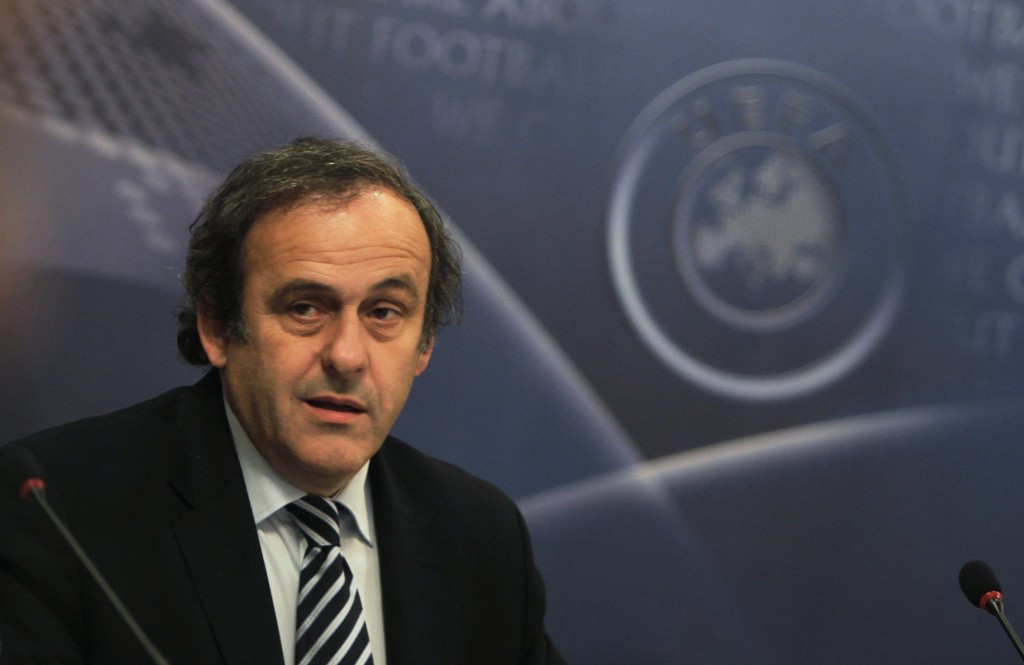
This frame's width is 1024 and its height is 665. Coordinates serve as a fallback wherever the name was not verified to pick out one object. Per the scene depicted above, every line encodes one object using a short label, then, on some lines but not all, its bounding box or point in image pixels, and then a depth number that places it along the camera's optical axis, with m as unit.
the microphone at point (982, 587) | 2.92
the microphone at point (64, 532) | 2.71
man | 2.90
